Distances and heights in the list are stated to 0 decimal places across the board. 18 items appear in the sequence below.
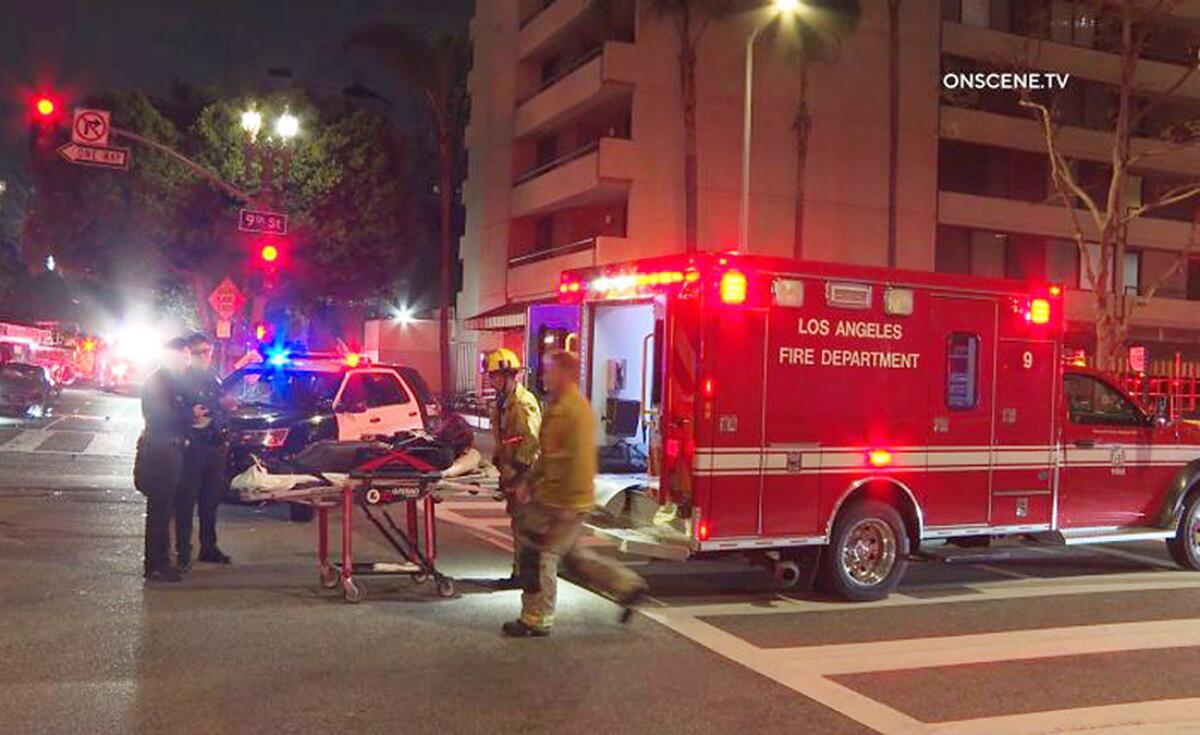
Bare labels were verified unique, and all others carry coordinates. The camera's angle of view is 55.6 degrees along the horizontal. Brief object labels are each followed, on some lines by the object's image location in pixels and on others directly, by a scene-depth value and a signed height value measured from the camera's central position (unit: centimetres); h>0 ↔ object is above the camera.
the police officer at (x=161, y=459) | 852 -68
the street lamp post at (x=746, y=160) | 2360 +477
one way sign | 1730 +324
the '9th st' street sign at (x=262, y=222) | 1919 +255
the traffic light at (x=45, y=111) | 1694 +380
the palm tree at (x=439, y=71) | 3691 +1022
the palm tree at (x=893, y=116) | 3412 +830
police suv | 1205 -35
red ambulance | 837 -23
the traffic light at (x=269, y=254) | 1980 +206
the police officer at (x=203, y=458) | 894 -72
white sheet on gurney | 796 -78
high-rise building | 3155 +750
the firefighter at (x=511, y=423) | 825 -32
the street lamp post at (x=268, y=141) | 2159 +464
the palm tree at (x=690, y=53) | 3019 +892
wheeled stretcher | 804 -82
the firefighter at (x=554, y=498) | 730 -75
